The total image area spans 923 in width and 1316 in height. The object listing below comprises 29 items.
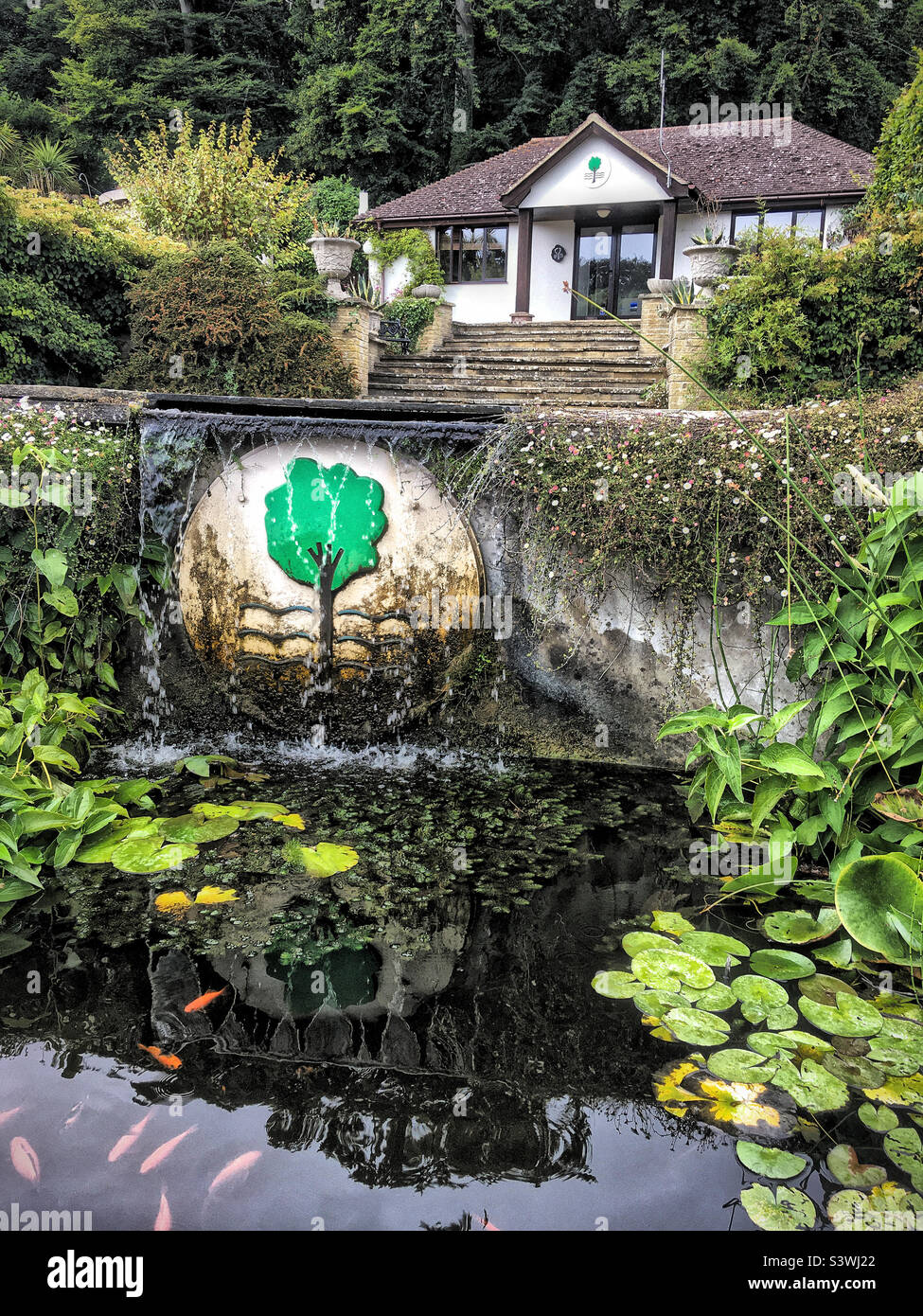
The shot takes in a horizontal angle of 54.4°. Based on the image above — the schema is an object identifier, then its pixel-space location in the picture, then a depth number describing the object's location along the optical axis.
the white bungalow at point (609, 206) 17.91
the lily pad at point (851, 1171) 2.23
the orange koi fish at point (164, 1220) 2.11
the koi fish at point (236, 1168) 2.24
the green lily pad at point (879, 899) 2.91
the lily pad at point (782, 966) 3.14
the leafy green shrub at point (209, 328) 9.37
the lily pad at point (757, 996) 2.93
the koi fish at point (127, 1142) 2.31
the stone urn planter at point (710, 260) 10.48
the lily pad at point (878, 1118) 2.43
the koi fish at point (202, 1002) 2.93
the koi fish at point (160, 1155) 2.27
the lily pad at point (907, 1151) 2.26
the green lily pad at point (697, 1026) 2.79
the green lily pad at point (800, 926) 3.38
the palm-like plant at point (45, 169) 11.93
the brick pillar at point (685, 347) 9.70
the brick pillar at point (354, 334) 12.37
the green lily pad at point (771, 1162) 2.28
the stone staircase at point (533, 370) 12.47
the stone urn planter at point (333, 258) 12.06
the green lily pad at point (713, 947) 3.27
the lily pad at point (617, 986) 3.04
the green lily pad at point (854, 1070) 2.60
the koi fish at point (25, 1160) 2.24
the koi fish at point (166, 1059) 2.65
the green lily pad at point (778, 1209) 2.11
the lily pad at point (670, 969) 3.10
